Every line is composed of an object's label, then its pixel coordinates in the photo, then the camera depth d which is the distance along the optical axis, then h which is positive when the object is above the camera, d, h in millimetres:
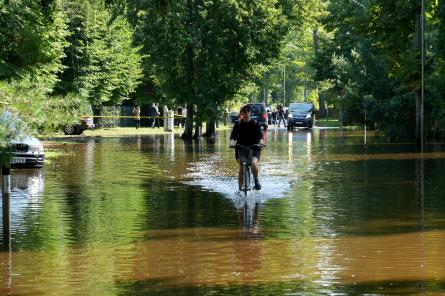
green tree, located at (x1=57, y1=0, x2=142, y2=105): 59344 +3714
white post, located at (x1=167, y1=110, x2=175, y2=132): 69500 -630
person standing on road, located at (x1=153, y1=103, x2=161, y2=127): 77200 -82
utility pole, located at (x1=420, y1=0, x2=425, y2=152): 38375 +1368
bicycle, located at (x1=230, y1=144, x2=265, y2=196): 19828 -918
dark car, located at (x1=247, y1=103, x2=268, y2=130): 69962 -33
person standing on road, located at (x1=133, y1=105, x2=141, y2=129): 74794 -36
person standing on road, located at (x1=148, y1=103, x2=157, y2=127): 76138 -1
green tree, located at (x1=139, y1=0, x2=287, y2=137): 52562 +3547
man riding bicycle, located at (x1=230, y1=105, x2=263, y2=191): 20031 -438
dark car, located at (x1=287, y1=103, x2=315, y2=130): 76794 -128
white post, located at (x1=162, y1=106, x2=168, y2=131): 70419 -568
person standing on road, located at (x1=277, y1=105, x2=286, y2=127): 91450 +40
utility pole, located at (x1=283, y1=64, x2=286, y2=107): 139375 +5067
